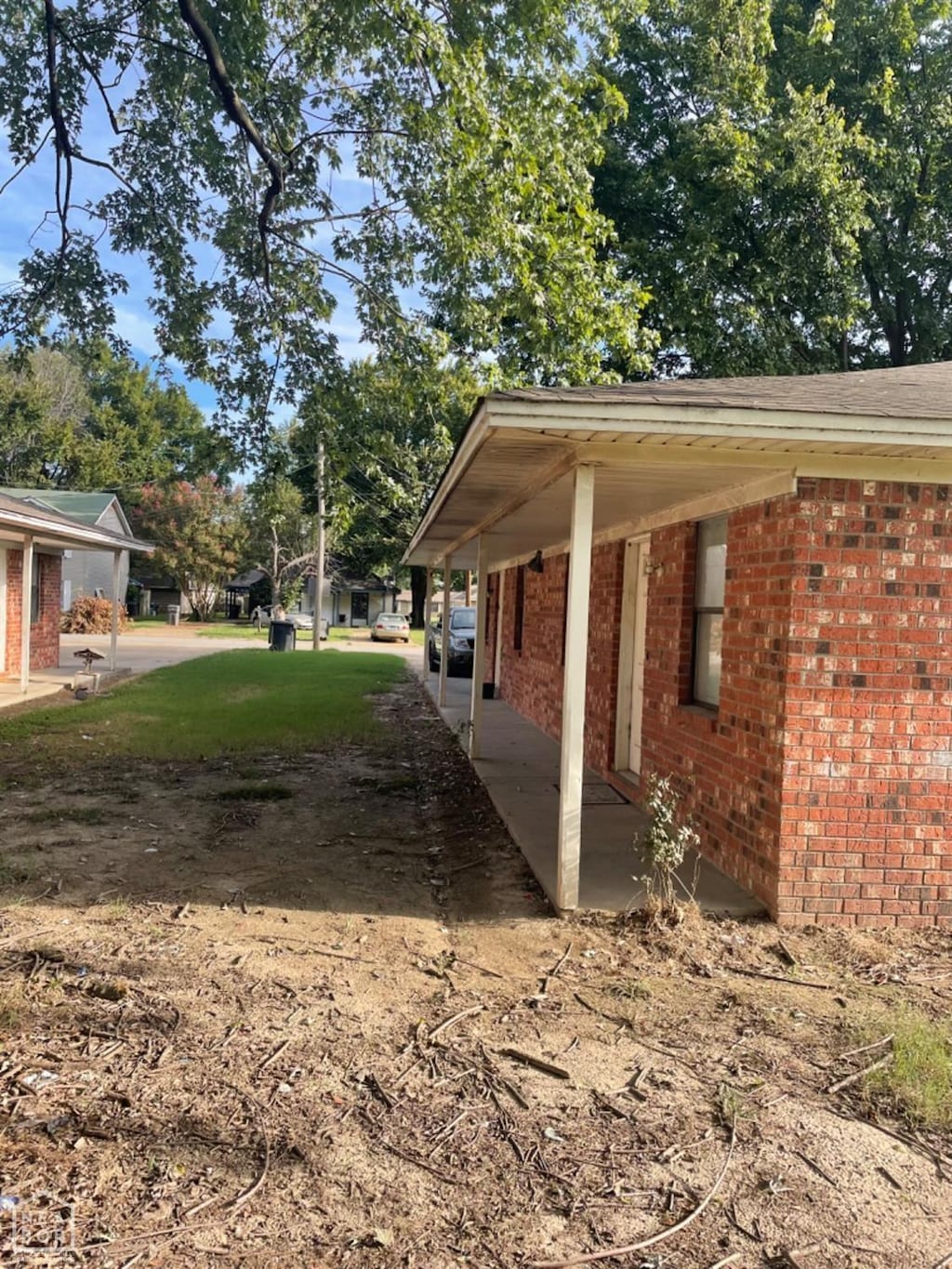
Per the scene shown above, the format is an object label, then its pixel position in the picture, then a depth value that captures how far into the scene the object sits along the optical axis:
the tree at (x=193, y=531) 48.72
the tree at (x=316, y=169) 8.08
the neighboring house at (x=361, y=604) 62.34
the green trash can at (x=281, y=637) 30.61
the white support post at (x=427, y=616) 18.79
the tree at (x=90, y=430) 46.72
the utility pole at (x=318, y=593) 33.53
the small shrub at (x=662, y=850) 4.91
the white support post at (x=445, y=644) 14.12
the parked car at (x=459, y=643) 21.30
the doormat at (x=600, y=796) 8.00
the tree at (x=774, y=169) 14.84
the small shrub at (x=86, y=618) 36.38
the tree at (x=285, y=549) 46.28
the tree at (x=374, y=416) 9.68
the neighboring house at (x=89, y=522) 37.41
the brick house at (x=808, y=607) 4.38
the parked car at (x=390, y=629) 42.81
